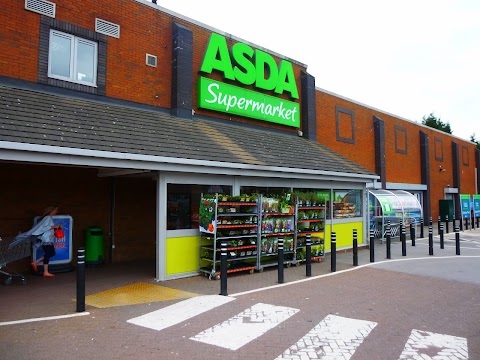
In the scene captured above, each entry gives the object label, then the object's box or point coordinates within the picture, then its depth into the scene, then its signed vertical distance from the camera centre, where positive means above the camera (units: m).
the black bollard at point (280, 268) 8.69 -1.37
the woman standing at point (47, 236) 8.73 -0.64
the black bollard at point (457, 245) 13.09 -1.31
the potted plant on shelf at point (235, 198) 9.39 +0.23
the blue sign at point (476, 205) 25.05 +0.11
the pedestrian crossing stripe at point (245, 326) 5.12 -1.74
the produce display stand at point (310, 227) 10.94 -0.60
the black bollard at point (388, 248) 12.17 -1.31
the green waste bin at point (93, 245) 10.30 -1.01
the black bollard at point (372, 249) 11.51 -1.26
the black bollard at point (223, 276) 7.51 -1.35
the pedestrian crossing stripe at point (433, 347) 4.68 -1.79
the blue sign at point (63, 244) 9.58 -0.92
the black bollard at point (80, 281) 6.33 -1.21
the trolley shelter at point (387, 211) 17.72 -0.19
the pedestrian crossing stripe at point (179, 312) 5.81 -1.71
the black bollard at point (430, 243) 12.92 -1.22
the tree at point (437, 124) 59.68 +13.04
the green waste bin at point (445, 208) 28.20 -0.09
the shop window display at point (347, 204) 14.07 +0.12
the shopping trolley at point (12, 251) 7.95 -0.92
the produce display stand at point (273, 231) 9.93 -0.64
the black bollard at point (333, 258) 10.00 -1.33
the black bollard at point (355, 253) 10.80 -1.29
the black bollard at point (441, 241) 14.32 -1.28
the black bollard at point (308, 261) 9.41 -1.31
